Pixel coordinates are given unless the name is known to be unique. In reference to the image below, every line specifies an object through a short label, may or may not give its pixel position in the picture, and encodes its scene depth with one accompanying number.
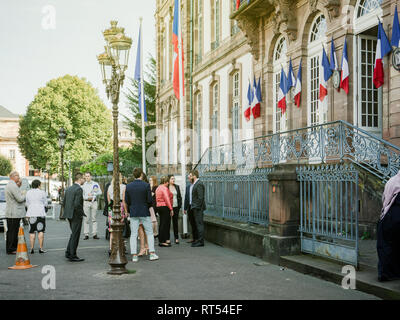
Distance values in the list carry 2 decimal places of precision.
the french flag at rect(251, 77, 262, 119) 18.83
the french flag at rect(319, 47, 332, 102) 13.94
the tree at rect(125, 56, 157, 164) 45.78
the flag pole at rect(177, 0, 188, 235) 15.78
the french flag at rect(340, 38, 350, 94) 13.13
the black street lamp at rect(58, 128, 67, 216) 28.52
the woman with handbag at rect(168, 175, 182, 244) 14.52
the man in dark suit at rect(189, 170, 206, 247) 13.54
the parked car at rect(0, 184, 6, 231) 17.97
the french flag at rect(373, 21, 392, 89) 11.57
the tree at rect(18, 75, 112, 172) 53.38
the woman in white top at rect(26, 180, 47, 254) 12.85
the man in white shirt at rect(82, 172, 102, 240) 15.95
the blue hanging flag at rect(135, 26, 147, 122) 23.91
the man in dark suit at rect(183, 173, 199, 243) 13.88
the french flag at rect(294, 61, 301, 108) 15.80
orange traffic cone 10.23
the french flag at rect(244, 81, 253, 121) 19.44
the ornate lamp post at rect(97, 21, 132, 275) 9.41
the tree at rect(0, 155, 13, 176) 87.44
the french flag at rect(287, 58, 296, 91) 16.17
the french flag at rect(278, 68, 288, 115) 16.66
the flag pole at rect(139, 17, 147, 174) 22.72
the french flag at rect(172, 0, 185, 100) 18.27
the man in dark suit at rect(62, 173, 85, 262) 11.09
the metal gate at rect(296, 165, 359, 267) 8.53
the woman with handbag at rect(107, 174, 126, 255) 12.78
